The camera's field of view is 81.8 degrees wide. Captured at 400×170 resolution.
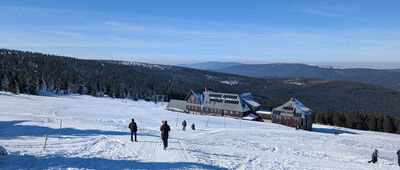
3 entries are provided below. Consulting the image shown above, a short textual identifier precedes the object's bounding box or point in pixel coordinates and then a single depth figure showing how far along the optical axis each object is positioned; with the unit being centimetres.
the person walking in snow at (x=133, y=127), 1684
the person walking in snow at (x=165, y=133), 1477
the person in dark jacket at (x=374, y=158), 1938
